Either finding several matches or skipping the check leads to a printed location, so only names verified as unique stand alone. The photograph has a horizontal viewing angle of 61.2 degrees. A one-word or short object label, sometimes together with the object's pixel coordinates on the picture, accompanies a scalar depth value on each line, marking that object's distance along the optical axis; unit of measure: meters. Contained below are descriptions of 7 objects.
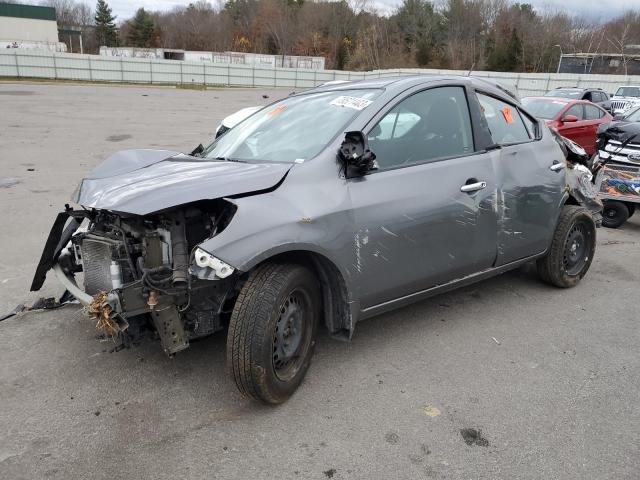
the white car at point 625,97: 22.25
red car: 11.47
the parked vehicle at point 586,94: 16.34
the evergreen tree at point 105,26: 89.75
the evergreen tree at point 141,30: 90.12
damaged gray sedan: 2.81
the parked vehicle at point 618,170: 7.20
